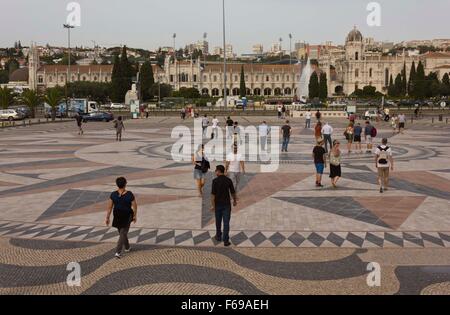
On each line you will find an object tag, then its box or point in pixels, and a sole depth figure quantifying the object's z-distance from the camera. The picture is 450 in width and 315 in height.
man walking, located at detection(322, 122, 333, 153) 23.20
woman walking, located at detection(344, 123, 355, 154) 23.34
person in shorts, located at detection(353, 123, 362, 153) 24.20
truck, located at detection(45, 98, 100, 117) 63.48
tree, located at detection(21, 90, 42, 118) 55.92
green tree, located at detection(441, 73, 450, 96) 119.38
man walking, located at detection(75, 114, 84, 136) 35.19
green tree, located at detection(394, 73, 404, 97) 127.00
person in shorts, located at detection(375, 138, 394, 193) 15.04
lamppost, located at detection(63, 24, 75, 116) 67.81
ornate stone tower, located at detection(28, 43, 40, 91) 163.12
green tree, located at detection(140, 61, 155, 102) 108.33
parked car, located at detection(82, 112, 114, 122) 54.00
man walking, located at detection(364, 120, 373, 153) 24.55
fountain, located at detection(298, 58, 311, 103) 129.11
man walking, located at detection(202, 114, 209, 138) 34.08
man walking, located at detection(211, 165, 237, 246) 10.25
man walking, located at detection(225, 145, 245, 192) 14.05
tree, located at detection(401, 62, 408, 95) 126.50
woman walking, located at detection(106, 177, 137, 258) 9.52
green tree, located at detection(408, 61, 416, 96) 110.03
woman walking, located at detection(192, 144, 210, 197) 14.71
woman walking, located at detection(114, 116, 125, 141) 29.99
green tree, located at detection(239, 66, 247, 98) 120.06
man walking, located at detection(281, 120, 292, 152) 23.77
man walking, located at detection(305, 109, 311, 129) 40.19
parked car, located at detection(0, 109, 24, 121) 52.25
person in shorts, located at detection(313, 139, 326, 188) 15.80
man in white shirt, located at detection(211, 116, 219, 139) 32.26
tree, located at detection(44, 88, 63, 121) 54.28
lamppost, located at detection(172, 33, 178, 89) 167.95
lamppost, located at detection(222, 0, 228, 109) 60.47
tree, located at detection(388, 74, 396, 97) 132.35
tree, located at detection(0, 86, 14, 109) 56.22
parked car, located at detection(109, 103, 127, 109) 80.64
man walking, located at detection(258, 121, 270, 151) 24.52
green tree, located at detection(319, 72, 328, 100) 111.34
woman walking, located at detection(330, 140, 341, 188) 15.38
